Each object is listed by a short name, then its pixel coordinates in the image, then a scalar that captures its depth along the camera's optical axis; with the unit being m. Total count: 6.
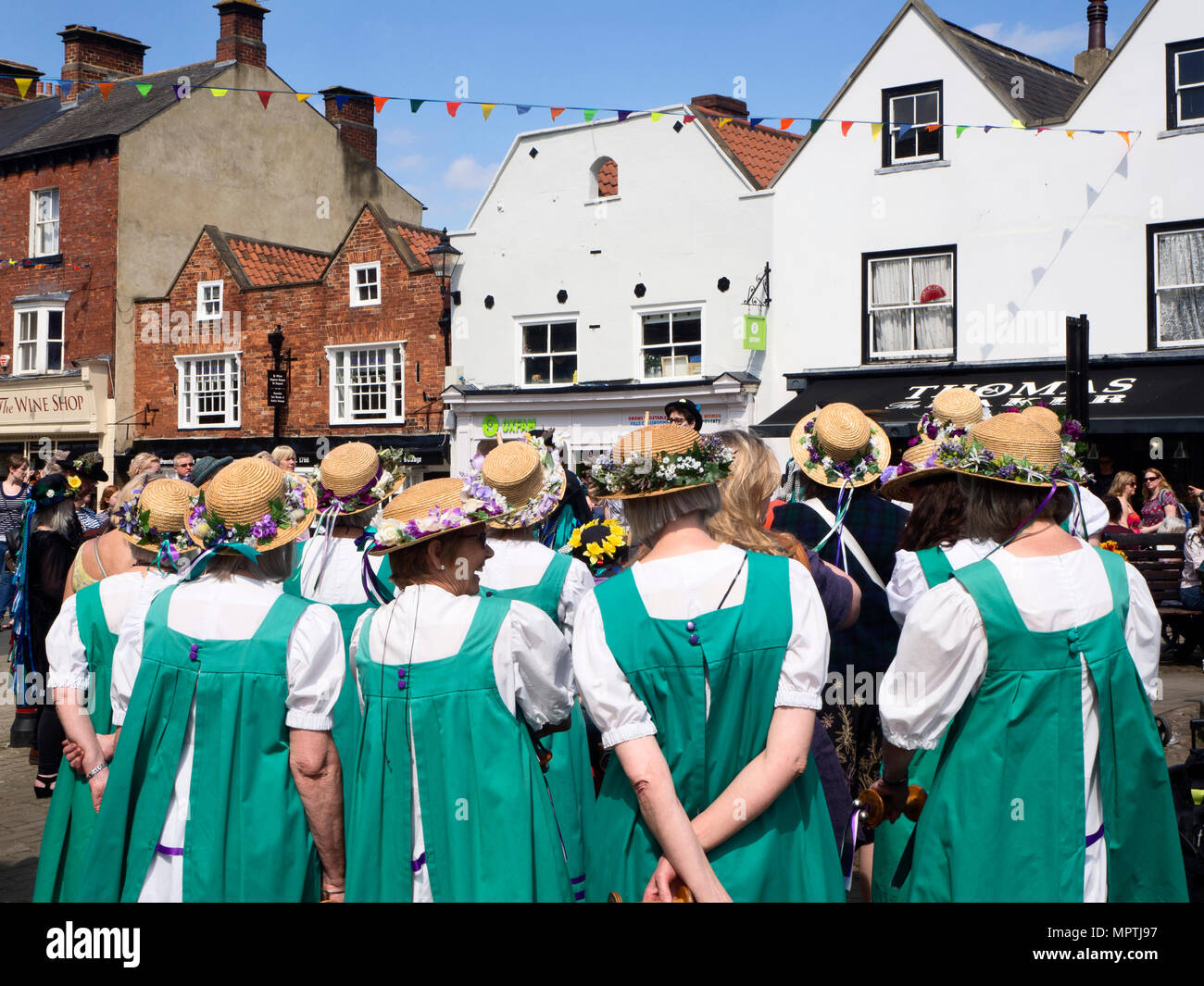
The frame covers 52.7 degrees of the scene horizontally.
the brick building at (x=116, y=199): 25.98
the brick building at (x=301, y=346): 23.03
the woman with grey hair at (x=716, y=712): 2.68
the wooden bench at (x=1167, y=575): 11.22
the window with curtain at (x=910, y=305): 17.78
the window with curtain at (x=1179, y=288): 16.09
